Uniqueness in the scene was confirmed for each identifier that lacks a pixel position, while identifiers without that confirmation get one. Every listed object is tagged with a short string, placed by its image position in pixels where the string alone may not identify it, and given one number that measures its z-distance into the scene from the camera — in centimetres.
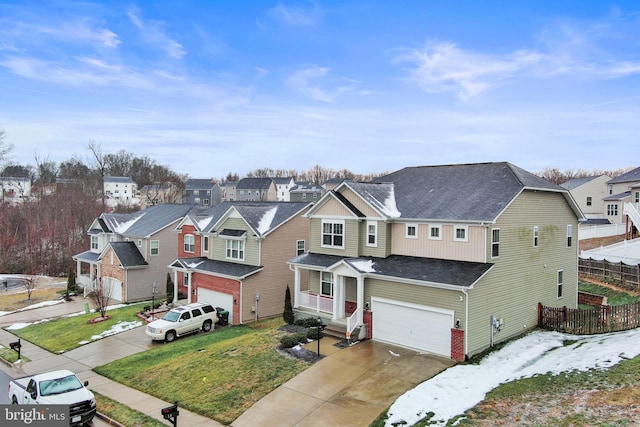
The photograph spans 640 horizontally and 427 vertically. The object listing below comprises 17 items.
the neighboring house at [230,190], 12886
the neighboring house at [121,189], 10238
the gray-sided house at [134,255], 3538
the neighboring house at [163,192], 10788
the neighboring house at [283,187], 12362
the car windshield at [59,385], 1431
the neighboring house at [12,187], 7034
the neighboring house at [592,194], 5769
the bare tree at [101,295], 2918
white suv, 2312
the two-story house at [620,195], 4672
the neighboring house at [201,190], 10150
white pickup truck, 1397
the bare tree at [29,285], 3737
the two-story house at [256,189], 11200
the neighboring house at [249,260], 2645
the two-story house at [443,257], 1838
